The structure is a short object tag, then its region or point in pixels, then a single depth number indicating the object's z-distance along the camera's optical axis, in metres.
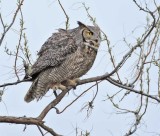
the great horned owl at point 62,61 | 10.55
